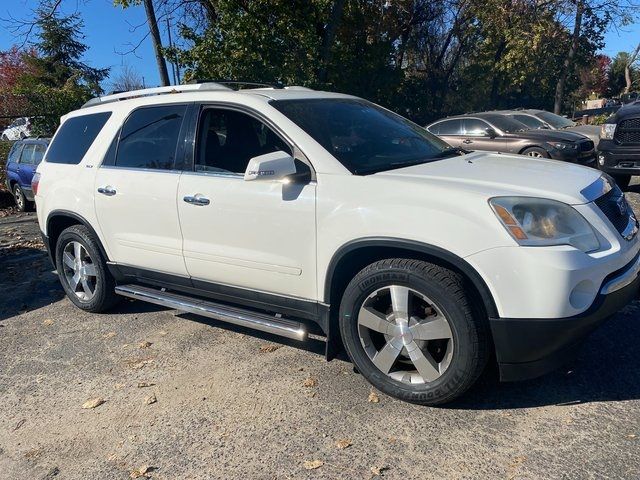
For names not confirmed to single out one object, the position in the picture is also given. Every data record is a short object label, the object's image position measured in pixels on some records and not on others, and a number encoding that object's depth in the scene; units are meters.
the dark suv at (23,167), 12.03
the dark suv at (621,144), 8.95
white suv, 2.87
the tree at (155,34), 14.01
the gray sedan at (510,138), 11.05
